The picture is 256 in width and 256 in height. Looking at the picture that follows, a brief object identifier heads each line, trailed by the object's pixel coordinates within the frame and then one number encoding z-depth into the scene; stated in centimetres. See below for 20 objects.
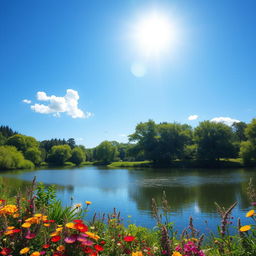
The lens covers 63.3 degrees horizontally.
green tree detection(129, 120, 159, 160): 5906
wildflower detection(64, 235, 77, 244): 196
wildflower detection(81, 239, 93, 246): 196
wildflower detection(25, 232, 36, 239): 222
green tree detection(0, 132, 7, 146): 7026
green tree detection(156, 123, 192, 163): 5710
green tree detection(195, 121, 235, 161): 5000
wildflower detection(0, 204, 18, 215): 287
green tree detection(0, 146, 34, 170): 4734
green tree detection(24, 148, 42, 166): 6594
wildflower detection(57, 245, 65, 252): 207
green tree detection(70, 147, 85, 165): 8812
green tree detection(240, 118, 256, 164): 4197
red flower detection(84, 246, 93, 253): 205
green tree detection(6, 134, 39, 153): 6994
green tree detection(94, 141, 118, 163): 8281
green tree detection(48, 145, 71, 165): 8400
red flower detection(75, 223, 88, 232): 213
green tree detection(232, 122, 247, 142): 7115
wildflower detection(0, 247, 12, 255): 210
